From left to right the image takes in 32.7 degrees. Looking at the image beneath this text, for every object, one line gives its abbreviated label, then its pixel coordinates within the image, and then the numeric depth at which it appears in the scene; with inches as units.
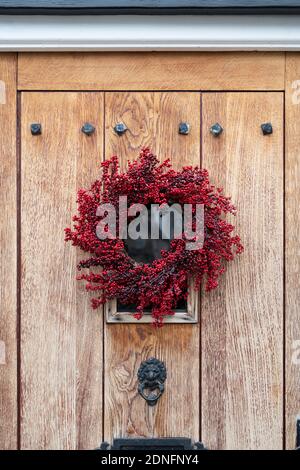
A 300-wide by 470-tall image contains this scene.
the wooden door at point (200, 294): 83.7
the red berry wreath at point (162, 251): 78.9
